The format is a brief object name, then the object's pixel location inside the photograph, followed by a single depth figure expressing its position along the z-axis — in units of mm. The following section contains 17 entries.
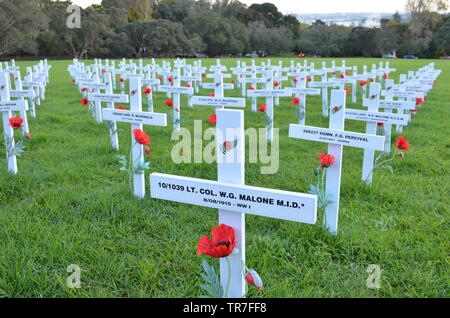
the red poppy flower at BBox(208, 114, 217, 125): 4401
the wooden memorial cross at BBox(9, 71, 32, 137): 5738
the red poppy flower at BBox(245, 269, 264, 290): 1840
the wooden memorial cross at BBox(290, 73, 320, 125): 6927
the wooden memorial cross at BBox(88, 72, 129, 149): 4891
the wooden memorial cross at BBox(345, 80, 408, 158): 3893
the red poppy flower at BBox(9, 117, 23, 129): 4188
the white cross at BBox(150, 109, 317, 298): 1776
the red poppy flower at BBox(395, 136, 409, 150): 3736
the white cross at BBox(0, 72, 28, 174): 4465
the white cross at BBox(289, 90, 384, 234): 2994
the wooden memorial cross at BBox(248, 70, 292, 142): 6486
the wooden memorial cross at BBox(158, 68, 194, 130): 6525
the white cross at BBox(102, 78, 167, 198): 3789
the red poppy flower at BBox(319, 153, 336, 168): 2914
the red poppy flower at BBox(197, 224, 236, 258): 1668
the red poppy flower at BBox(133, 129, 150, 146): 3410
